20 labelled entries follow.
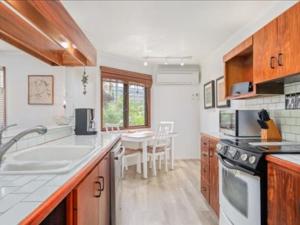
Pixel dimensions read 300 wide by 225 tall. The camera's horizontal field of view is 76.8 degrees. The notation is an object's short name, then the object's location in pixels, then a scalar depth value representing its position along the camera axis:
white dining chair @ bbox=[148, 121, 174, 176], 3.45
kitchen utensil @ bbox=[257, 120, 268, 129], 1.77
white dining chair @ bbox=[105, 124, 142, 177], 3.45
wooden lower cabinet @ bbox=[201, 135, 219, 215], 1.95
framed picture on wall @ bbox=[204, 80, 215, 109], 3.64
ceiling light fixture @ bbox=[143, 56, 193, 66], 3.92
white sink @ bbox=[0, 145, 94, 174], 0.94
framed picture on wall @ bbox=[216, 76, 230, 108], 3.13
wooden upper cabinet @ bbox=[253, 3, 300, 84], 1.29
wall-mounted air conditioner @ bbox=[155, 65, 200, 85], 4.45
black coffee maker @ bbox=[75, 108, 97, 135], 2.35
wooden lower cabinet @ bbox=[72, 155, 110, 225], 0.80
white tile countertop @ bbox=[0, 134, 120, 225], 0.48
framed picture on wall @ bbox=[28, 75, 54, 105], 1.84
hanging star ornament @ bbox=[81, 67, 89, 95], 3.15
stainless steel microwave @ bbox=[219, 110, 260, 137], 1.90
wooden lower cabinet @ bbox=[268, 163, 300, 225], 0.97
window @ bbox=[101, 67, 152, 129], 3.87
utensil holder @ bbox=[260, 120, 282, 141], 1.78
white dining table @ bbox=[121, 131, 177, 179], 3.26
